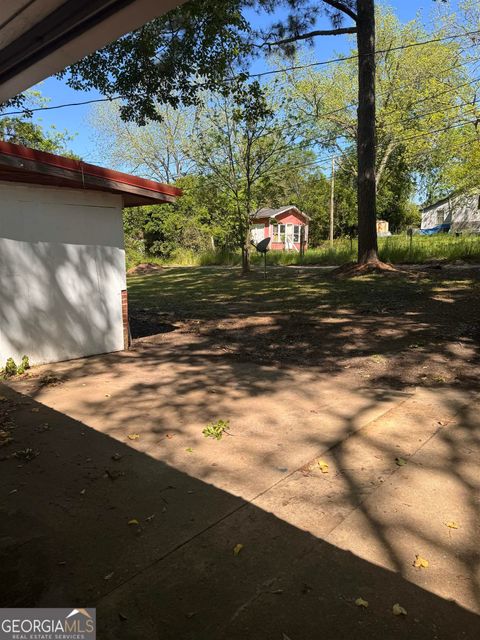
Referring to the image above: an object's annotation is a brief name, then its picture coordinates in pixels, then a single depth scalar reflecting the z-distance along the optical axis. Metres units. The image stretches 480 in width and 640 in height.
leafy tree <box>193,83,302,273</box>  18.59
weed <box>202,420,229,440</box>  3.71
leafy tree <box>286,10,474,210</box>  30.62
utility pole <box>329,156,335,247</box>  35.69
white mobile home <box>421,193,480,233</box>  40.01
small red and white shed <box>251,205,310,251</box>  40.35
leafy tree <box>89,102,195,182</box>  37.66
